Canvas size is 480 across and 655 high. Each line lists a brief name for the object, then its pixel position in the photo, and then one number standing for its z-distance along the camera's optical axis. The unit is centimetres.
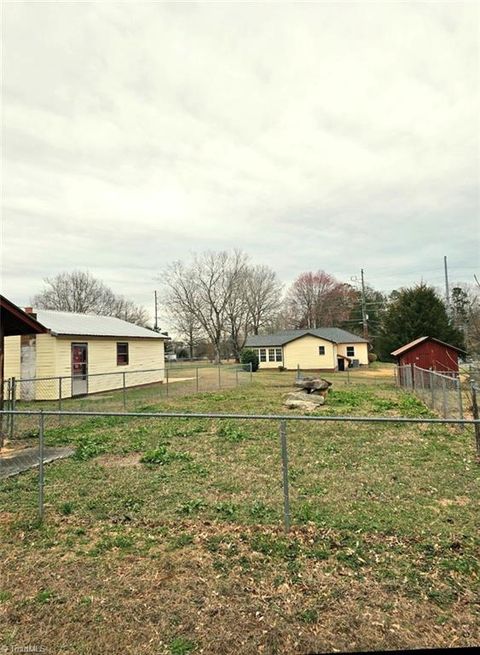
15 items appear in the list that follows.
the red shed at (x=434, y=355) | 2025
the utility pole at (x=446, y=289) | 4075
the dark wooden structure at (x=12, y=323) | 797
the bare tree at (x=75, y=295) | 4694
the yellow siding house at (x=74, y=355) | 1606
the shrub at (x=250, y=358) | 3568
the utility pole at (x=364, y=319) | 4736
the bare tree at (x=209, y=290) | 4722
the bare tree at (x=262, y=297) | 5203
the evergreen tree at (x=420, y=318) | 2980
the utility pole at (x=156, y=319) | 5133
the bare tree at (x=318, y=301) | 5456
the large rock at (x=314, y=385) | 1641
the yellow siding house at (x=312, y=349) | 3469
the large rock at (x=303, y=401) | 1274
